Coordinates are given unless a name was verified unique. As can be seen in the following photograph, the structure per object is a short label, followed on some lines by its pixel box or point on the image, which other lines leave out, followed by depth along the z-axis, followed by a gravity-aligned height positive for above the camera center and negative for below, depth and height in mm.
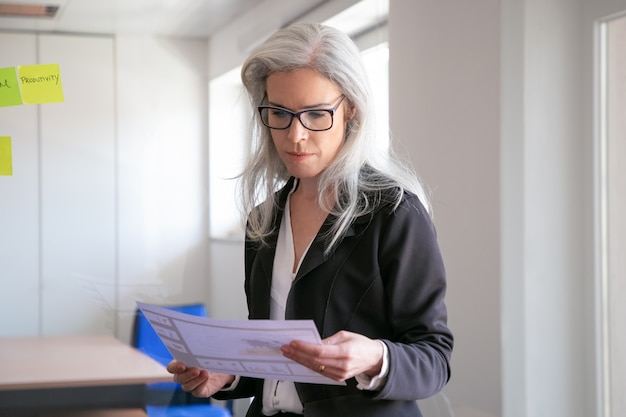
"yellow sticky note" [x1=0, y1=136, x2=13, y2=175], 2348 +129
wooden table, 2385 -501
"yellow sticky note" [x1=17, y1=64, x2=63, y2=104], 2354 +338
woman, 1242 -71
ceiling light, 2363 +551
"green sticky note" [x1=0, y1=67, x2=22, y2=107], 2301 +320
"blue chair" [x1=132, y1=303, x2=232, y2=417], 2531 -602
